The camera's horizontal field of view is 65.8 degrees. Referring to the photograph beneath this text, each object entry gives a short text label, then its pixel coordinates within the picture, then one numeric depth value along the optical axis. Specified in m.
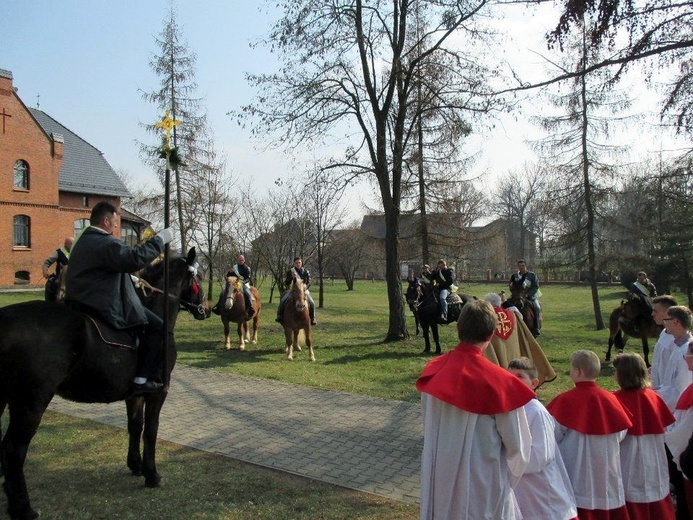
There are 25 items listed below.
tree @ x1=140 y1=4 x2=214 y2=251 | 25.09
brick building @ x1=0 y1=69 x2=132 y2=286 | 35.06
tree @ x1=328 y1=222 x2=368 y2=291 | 46.50
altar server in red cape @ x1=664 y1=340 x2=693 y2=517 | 4.34
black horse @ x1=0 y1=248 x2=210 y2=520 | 4.54
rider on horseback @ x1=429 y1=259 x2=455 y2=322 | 15.57
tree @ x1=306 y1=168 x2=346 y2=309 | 29.95
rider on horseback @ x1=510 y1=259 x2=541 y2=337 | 14.48
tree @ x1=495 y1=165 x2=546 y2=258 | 60.66
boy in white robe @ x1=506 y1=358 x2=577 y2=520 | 3.48
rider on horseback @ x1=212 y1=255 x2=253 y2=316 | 15.62
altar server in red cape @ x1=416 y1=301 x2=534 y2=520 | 3.20
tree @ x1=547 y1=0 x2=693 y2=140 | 5.83
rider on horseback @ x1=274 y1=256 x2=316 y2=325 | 14.71
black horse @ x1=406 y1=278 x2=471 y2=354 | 14.88
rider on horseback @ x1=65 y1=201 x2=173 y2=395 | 4.97
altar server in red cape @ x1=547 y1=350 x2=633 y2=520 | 4.02
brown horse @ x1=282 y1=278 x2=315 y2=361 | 14.06
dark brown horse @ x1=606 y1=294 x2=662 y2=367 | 13.20
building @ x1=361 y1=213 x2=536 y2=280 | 23.59
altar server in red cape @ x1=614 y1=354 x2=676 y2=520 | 4.28
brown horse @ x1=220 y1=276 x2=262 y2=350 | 15.36
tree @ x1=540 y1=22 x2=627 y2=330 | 22.52
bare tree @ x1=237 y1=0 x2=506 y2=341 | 16.11
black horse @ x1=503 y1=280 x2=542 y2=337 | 14.25
